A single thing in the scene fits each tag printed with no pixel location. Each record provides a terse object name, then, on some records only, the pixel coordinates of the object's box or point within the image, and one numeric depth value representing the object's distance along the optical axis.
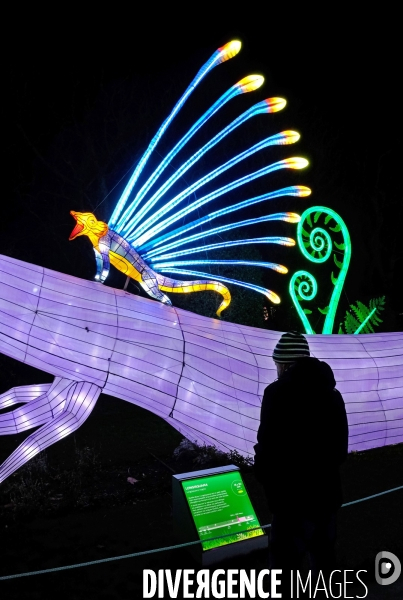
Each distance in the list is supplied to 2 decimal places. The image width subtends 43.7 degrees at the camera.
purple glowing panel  4.33
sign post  3.29
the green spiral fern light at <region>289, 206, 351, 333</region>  6.77
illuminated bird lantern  4.85
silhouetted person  2.32
